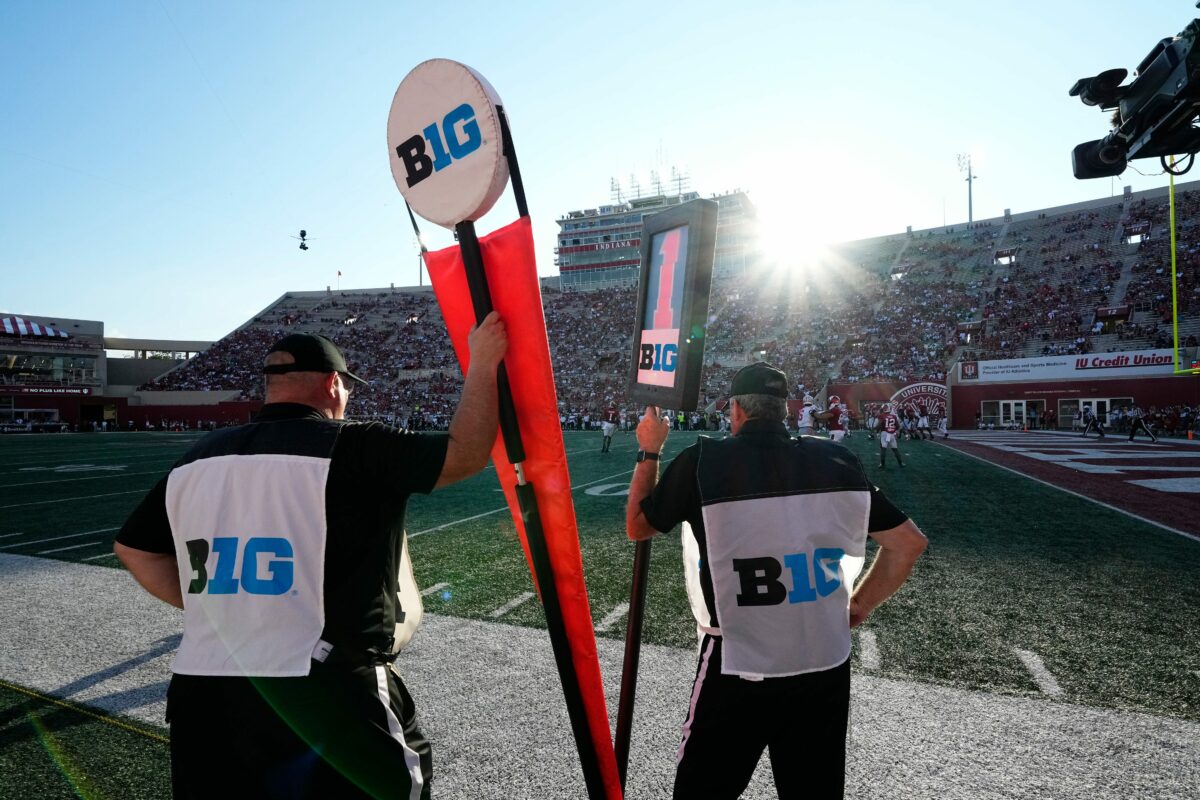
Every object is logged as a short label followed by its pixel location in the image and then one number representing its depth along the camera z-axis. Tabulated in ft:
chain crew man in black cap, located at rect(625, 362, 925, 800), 6.65
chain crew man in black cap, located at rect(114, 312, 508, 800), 5.23
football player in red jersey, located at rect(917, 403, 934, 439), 90.09
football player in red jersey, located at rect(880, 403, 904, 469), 53.98
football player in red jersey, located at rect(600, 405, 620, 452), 74.61
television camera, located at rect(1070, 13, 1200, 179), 16.38
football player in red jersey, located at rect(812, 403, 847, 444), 58.23
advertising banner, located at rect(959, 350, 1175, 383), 97.60
